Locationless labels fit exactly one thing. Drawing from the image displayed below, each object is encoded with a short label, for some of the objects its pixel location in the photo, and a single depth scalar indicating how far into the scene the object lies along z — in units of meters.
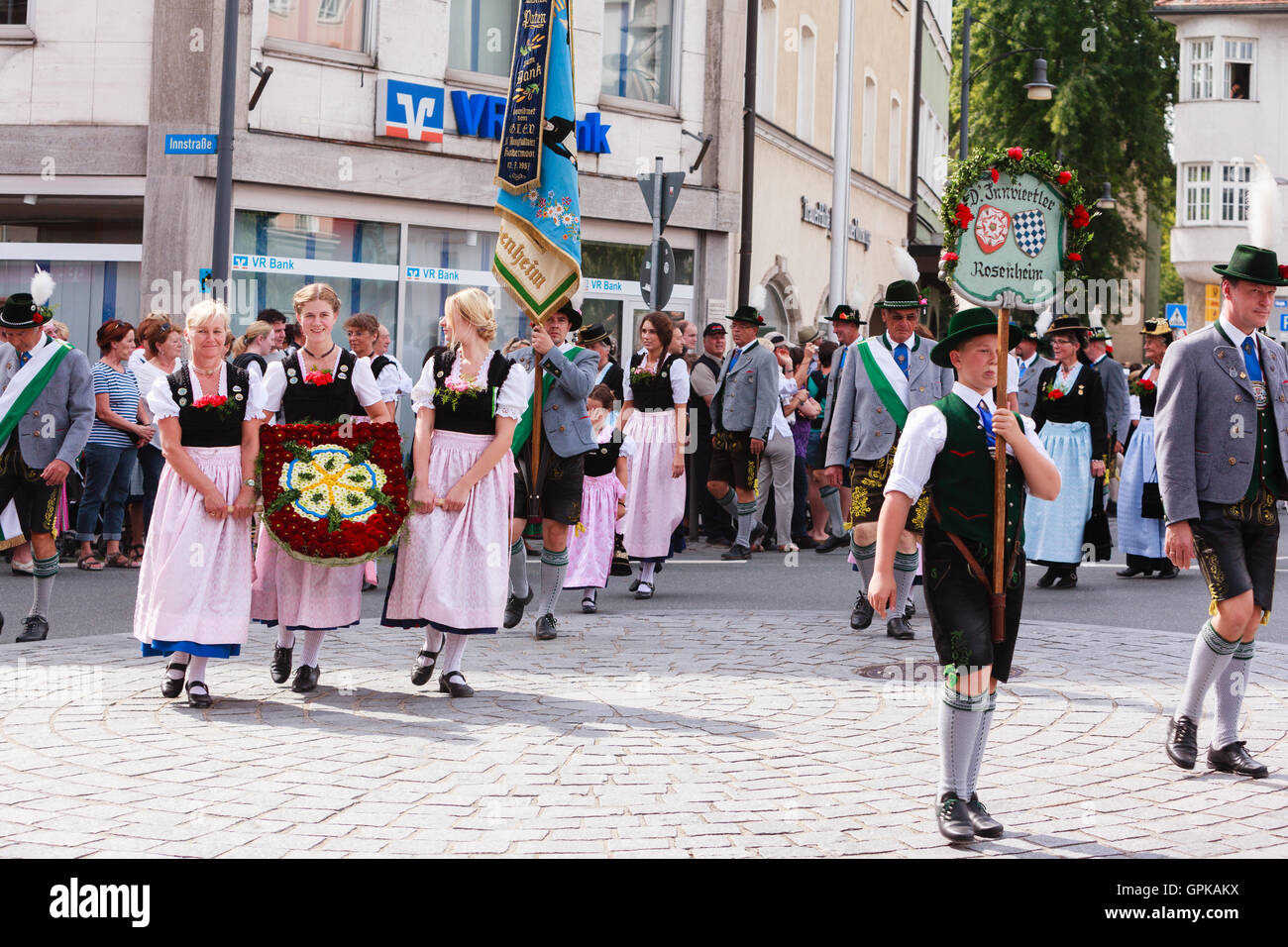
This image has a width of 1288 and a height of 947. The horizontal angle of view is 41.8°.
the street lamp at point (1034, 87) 31.59
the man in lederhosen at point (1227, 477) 6.54
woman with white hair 7.65
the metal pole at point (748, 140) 23.67
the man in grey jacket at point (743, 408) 14.51
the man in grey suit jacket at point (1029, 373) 14.11
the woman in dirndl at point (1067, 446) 13.41
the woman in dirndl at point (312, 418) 7.96
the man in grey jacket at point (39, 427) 9.76
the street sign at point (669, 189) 16.53
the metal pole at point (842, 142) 22.75
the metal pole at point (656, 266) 16.25
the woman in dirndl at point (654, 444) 12.62
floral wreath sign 7.35
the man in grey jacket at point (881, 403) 10.26
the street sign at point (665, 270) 16.30
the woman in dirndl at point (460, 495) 8.03
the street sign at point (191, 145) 16.42
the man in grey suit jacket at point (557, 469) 10.38
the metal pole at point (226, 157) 16.50
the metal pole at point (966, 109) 31.38
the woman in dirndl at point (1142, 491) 14.20
